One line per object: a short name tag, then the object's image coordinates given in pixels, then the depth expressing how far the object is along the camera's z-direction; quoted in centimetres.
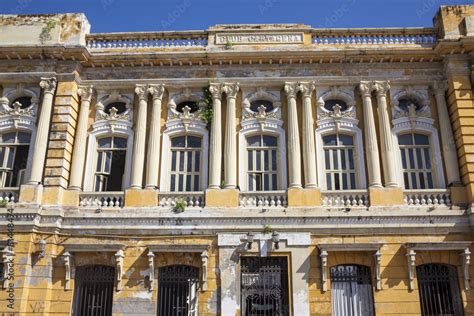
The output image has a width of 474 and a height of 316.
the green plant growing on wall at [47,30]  1563
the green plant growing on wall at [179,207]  1391
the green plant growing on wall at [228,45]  1566
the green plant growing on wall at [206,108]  1523
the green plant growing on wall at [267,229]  1359
